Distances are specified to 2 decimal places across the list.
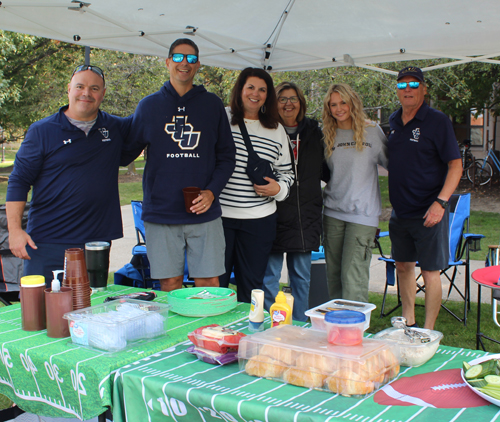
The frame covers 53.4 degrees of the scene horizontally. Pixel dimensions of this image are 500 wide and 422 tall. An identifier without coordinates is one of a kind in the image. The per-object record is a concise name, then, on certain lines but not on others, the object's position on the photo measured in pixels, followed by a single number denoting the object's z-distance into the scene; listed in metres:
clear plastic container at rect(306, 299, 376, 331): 1.85
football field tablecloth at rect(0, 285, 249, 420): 1.65
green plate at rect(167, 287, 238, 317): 2.21
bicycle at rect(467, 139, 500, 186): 13.34
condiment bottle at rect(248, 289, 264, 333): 1.96
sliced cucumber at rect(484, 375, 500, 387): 1.39
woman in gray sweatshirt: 3.57
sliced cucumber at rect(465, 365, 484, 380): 1.47
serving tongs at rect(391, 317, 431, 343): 1.71
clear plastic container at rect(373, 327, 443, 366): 1.66
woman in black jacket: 3.56
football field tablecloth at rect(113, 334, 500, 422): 1.34
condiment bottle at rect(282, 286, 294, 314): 1.95
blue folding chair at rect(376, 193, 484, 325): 4.46
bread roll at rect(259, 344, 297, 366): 1.55
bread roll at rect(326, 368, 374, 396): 1.43
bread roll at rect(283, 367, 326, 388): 1.49
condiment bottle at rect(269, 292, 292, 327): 1.89
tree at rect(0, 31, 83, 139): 16.08
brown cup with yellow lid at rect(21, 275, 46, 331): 1.99
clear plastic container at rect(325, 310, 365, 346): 1.54
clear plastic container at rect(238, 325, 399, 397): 1.45
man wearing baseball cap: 3.56
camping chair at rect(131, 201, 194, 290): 4.42
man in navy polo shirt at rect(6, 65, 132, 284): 2.76
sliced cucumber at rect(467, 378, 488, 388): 1.43
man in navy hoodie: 2.88
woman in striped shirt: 3.21
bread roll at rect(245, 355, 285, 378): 1.56
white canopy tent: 3.92
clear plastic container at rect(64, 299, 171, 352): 1.80
